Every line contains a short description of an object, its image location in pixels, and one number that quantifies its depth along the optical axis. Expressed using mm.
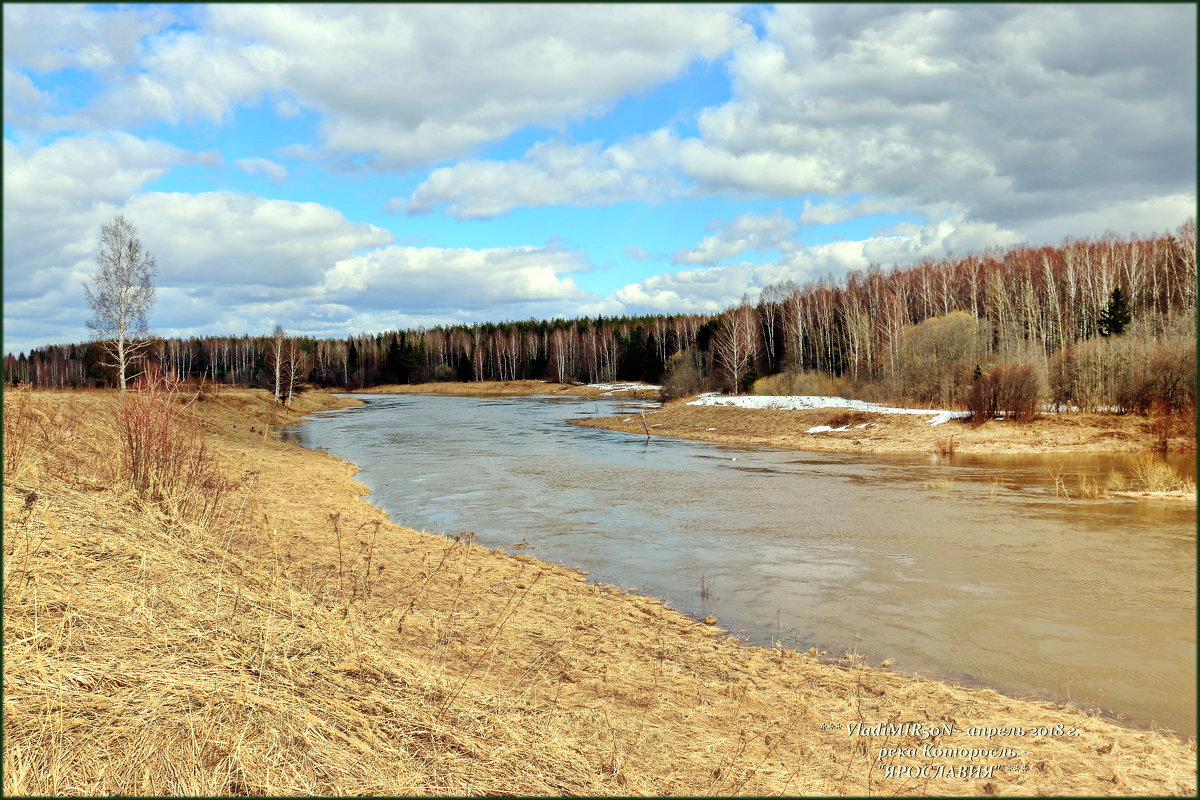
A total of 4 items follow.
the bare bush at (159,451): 9688
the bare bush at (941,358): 43000
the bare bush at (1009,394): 34344
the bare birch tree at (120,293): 37906
